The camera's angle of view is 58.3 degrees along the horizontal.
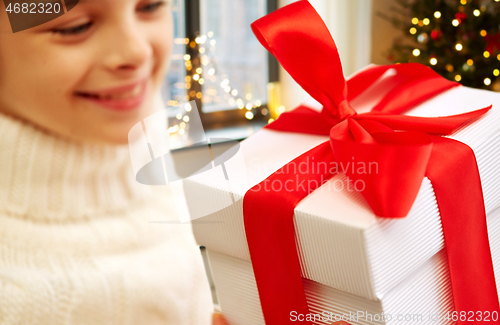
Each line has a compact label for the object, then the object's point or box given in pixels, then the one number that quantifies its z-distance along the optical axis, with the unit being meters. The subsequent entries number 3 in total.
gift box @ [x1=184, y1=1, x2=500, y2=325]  0.35
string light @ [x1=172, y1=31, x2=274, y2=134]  2.05
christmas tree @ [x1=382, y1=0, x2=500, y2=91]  1.90
